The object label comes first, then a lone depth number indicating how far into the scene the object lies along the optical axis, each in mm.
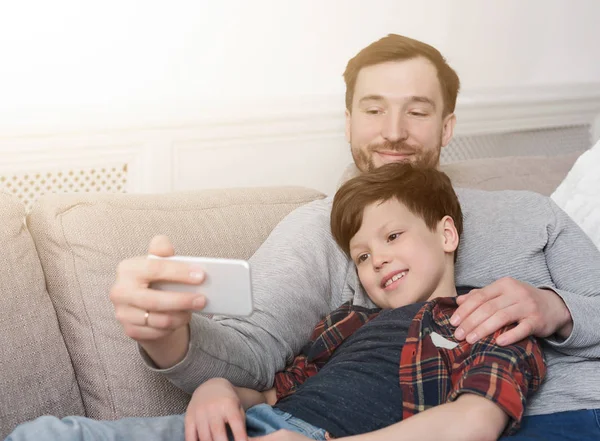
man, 1167
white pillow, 1729
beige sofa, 1365
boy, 1149
